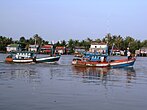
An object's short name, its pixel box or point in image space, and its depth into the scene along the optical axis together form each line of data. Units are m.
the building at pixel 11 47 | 141.41
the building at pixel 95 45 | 122.46
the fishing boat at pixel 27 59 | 57.84
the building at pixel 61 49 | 155.60
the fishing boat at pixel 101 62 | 48.41
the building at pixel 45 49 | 151.25
